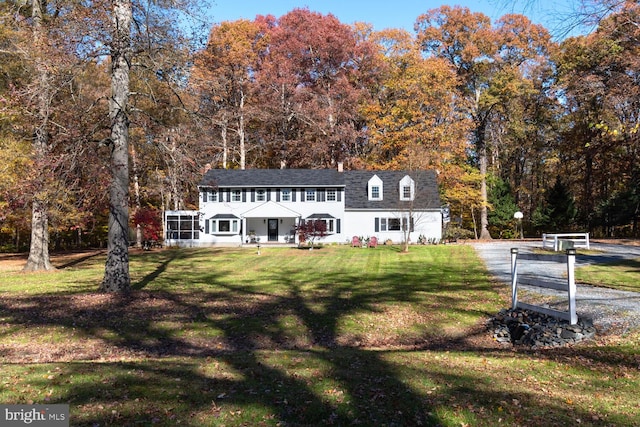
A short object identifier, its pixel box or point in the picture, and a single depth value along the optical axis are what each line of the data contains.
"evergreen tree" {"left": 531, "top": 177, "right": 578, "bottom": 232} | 37.81
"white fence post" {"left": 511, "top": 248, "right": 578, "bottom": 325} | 8.96
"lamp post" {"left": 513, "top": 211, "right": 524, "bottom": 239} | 39.71
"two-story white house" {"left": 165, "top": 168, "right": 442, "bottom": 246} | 35.25
